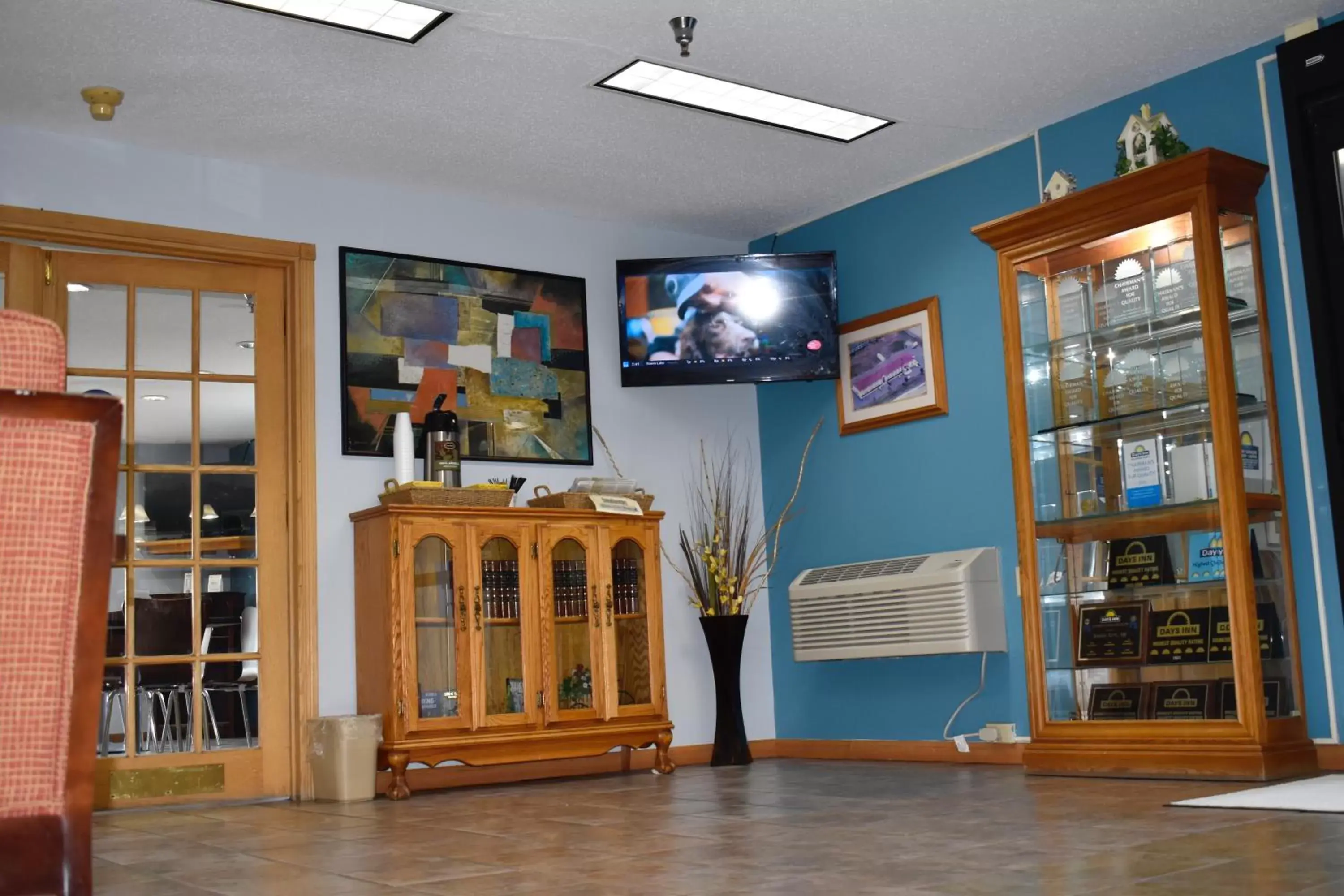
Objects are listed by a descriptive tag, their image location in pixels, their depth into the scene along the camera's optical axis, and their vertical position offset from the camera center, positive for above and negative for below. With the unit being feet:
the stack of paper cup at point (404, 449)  16.53 +2.33
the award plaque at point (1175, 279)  14.15 +3.45
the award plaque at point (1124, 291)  14.69 +3.46
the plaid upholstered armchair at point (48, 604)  5.48 +0.19
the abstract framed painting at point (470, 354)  17.30 +3.82
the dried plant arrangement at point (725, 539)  19.15 +1.14
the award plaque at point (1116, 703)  14.12 -1.24
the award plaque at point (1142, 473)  14.38 +1.33
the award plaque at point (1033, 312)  15.65 +3.47
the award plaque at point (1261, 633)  13.38 -0.52
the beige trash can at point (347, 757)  15.20 -1.49
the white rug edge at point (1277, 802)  10.25 -1.84
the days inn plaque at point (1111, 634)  14.42 -0.49
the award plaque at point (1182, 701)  13.48 -1.20
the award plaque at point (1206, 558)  13.55 +0.30
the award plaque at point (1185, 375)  13.97 +2.35
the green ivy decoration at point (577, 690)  16.93 -0.93
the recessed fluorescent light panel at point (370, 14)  12.80 +6.22
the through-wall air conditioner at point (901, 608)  16.51 -0.06
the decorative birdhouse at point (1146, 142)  14.35 +5.05
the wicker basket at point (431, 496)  16.01 +1.66
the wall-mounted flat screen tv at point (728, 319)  19.02 +4.35
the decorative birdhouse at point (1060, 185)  15.34 +4.90
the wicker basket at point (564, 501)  17.40 +1.63
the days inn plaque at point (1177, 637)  13.71 -0.52
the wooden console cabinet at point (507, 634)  15.74 -0.14
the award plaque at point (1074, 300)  15.33 +3.52
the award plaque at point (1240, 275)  14.17 +3.43
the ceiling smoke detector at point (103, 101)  14.24 +6.09
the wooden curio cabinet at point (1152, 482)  13.38 +1.22
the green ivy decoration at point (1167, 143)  14.28 +4.96
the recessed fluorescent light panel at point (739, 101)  14.87 +6.23
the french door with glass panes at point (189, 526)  15.38 +1.42
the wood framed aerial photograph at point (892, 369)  18.04 +3.40
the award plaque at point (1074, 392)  15.20 +2.40
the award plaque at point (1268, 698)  13.15 -1.17
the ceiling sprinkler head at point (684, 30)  13.19 +6.02
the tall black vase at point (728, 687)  18.63 -1.09
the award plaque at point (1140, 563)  14.23 +0.31
